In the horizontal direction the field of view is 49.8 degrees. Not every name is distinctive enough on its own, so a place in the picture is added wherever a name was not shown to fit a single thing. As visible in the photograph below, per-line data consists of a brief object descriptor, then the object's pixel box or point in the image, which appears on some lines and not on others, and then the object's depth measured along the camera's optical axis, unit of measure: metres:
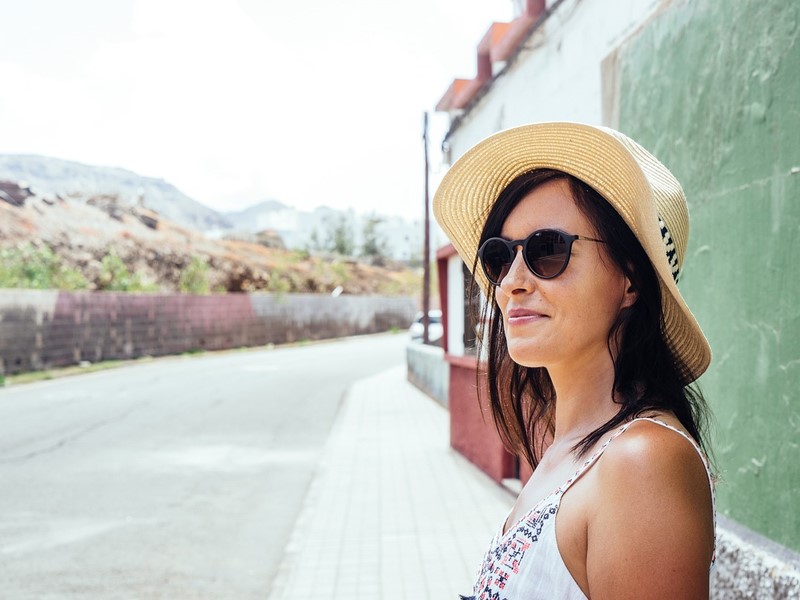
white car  27.33
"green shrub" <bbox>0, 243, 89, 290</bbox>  26.09
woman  1.09
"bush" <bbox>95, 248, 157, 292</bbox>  33.00
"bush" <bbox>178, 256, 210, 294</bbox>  36.66
